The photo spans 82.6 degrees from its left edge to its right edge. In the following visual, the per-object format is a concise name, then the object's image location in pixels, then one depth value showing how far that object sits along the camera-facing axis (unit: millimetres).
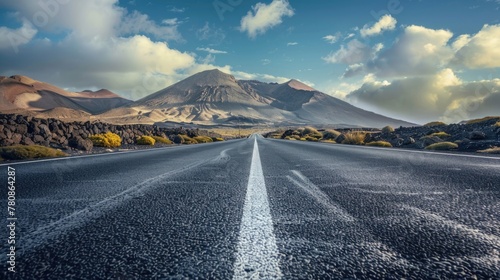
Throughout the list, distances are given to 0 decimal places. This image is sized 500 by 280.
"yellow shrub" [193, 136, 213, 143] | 34044
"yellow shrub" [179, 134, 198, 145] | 30716
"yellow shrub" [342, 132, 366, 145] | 23188
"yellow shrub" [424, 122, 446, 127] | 29861
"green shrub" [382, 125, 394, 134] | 31992
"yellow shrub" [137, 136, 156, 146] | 20953
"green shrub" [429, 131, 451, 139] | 18808
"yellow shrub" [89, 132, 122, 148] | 16016
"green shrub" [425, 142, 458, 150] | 13625
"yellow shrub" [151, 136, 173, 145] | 24809
